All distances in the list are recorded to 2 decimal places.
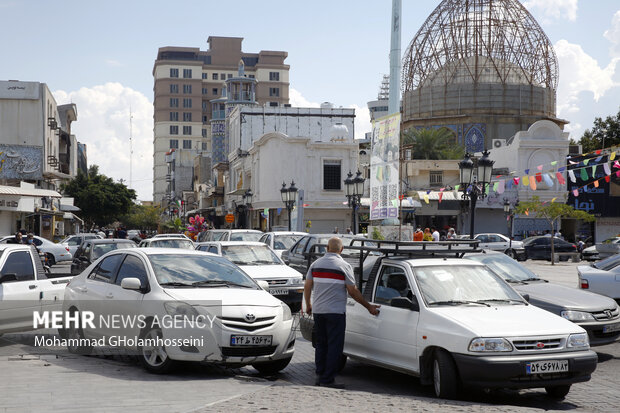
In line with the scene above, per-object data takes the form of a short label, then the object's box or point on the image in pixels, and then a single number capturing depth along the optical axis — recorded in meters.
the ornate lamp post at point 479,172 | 21.77
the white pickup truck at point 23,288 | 9.91
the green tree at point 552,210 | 42.94
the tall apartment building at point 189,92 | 144.00
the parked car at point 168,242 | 21.39
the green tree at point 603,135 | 67.56
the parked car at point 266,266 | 15.32
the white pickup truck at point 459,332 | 7.14
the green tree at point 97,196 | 75.69
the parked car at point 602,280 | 13.72
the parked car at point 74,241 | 34.41
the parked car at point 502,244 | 39.78
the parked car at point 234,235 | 22.77
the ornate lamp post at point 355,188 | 30.34
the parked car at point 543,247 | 41.97
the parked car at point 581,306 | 10.33
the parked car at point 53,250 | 31.28
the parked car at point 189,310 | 8.02
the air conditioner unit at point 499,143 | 61.28
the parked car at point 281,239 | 22.27
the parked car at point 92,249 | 18.94
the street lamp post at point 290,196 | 34.56
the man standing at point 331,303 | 8.13
